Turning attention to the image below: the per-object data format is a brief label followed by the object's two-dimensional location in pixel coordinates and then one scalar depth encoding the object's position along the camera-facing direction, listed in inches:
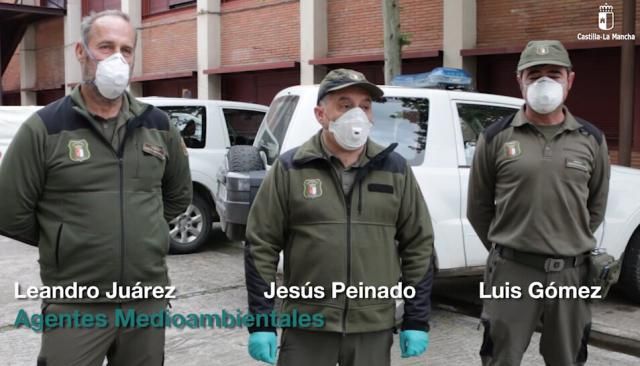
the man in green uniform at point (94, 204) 113.8
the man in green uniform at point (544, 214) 143.4
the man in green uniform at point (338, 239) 113.7
